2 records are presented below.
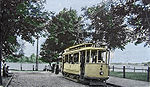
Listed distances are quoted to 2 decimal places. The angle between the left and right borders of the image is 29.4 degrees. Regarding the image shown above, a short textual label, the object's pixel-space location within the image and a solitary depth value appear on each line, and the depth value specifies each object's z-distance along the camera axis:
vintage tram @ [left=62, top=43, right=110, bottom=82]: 19.42
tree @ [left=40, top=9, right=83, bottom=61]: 43.62
